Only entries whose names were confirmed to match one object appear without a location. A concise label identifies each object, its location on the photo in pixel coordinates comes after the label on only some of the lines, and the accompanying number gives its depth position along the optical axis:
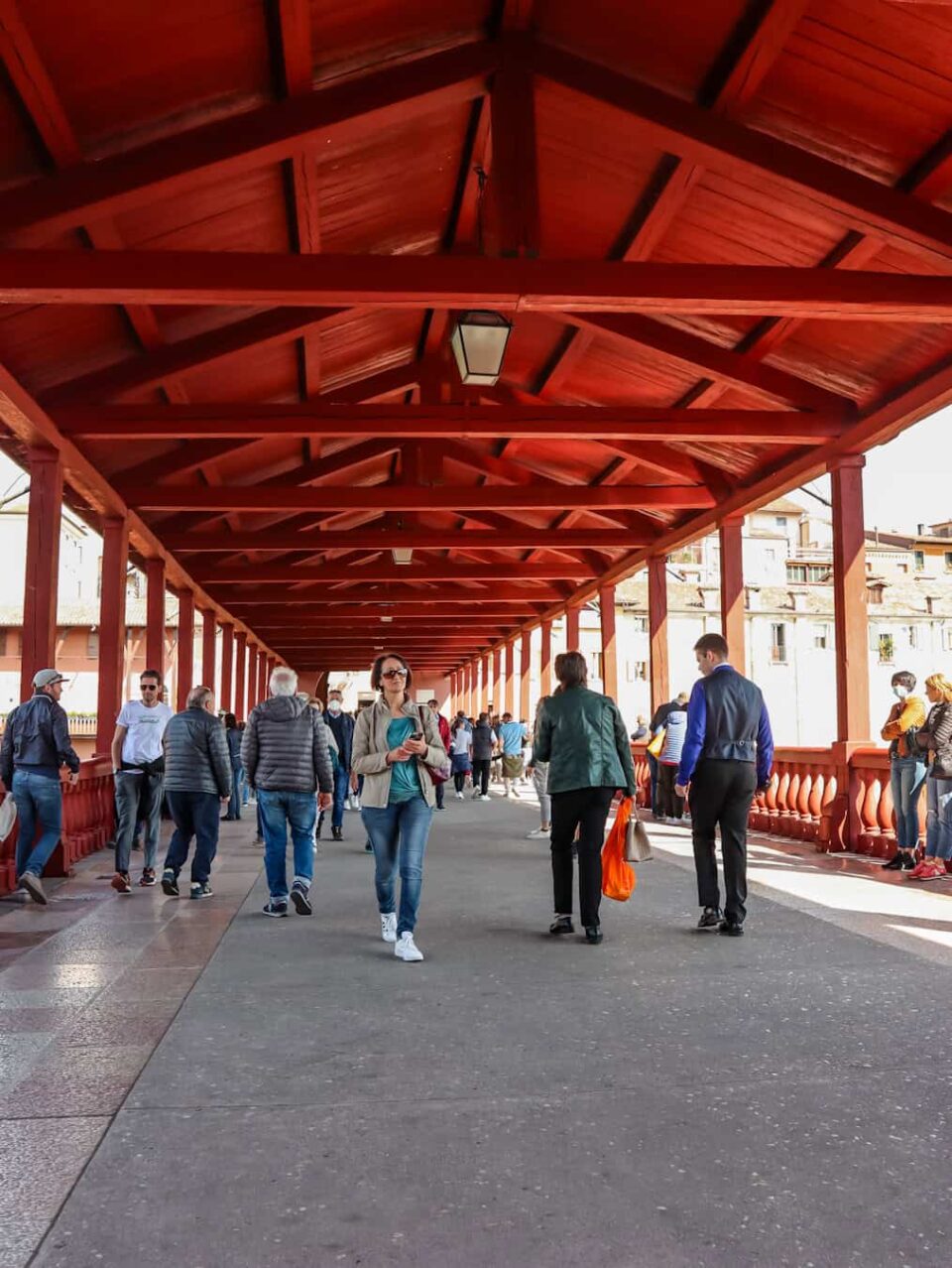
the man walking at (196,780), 7.34
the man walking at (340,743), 11.84
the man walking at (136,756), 8.02
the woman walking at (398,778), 5.47
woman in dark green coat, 5.79
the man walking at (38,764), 7.31
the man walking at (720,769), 5.97
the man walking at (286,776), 6.67
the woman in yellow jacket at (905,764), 8.18
